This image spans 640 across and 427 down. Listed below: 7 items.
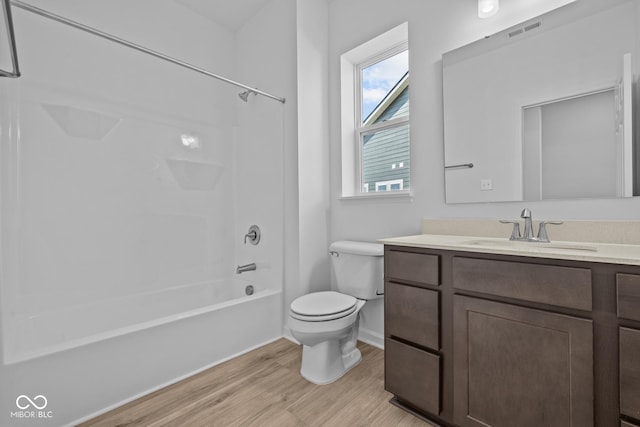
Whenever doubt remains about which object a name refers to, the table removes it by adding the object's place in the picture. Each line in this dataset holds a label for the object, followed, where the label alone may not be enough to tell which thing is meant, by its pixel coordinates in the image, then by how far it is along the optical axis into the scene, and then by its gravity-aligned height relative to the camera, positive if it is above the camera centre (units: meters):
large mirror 1.22 +0.50
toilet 1.58 -0.60
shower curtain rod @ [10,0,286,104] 1.24 +0.92
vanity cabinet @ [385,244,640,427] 0.87 -0.49
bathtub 1.33 -0.69
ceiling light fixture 1.50 +1.09
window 2.10 +0.76
